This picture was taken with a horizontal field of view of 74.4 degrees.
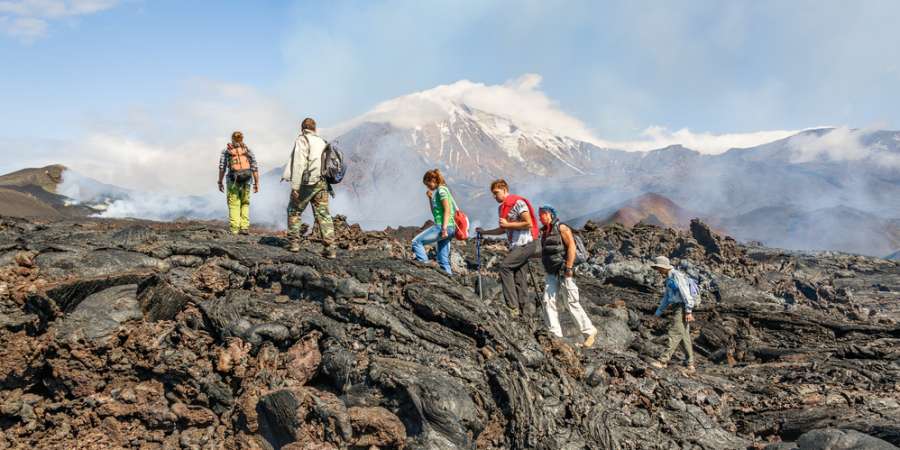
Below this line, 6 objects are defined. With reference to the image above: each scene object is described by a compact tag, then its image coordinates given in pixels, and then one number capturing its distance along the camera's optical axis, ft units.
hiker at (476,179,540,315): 25.64
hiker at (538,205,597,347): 26.48
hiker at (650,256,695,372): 28.94
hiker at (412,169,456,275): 26.81
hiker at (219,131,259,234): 33.06
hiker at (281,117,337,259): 27.89
